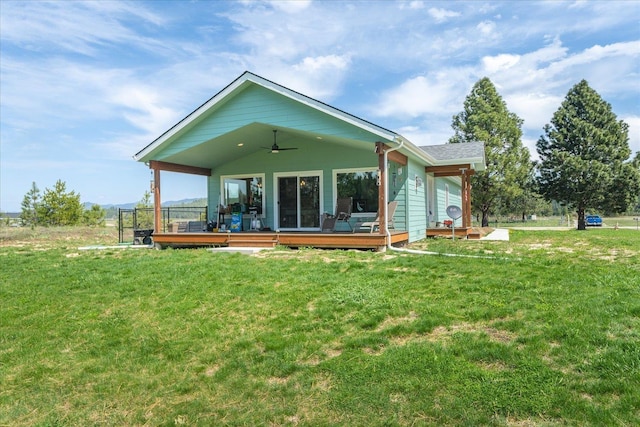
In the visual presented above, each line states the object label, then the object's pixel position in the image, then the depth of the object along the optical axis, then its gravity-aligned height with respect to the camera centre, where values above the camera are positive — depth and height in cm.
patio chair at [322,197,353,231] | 1053 +2
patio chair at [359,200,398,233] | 985 +12
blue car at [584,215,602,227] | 2815 -69
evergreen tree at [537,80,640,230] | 2175 +289
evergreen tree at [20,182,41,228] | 2811 +138
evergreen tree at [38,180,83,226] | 2533 +91
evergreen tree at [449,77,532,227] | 2200 +391
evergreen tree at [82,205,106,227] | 2675 +33
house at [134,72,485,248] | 912 +152
